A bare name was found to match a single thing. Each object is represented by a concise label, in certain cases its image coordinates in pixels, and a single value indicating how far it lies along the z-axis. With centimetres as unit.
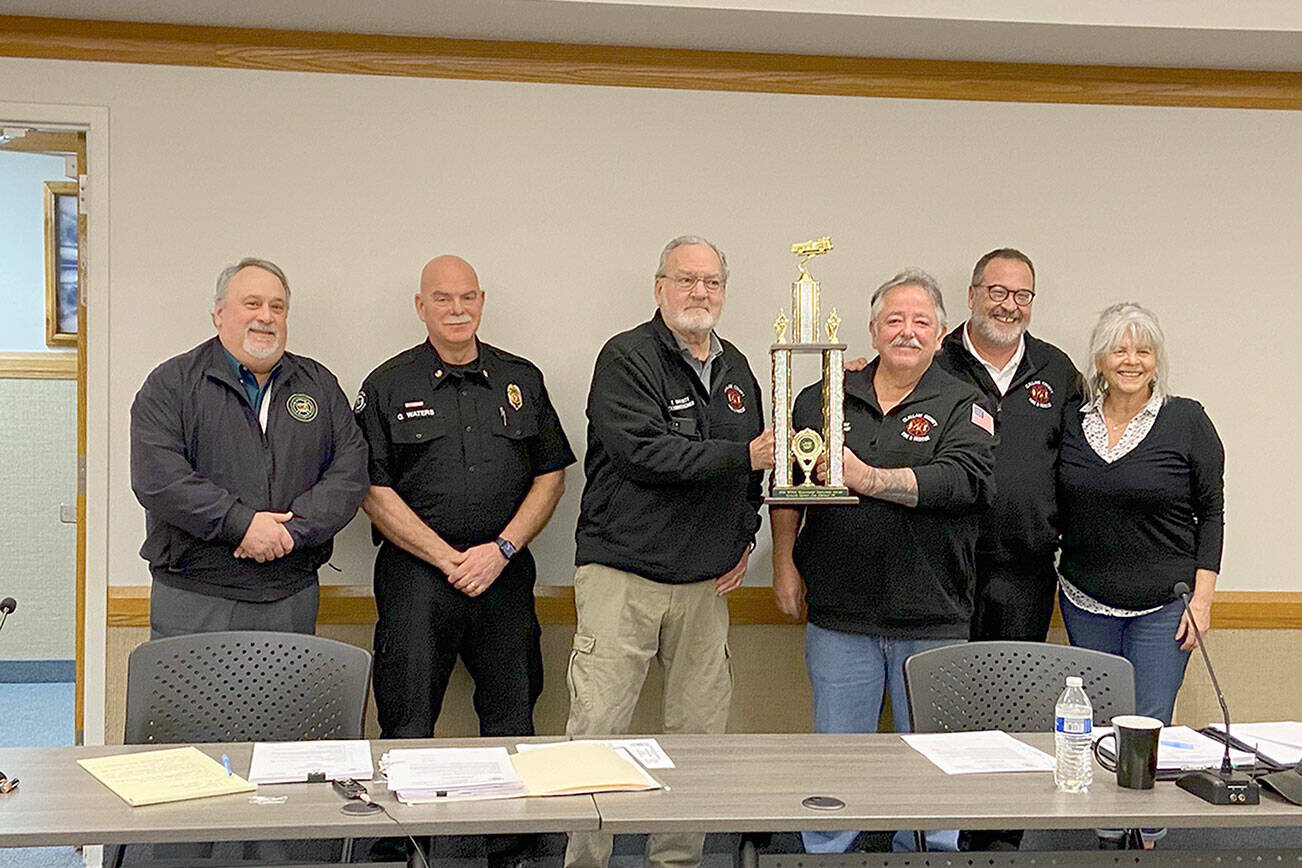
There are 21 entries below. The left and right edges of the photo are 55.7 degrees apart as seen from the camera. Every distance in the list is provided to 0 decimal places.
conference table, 191
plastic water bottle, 215
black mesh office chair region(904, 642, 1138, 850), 267
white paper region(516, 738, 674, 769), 229
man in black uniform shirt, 353
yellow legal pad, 204
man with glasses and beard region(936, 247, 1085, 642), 366
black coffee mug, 216
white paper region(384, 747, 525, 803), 206
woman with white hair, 350
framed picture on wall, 605
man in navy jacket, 324
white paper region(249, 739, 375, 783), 215
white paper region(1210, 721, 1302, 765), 235
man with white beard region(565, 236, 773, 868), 333
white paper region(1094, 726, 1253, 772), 229
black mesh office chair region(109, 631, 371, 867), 255
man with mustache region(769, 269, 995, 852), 328
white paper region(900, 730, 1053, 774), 229
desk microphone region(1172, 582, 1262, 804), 210
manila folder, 210
